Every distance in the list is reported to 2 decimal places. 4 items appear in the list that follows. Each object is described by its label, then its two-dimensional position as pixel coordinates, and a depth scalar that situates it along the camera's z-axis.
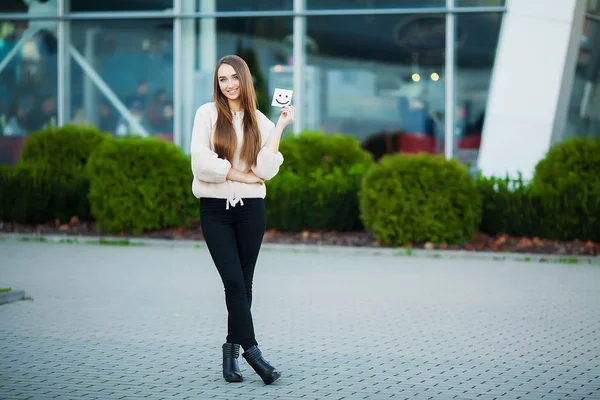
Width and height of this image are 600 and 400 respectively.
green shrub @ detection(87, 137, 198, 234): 15.80
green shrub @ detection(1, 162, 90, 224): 16.72
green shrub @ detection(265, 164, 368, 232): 15.83
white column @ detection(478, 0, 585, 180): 17.58
